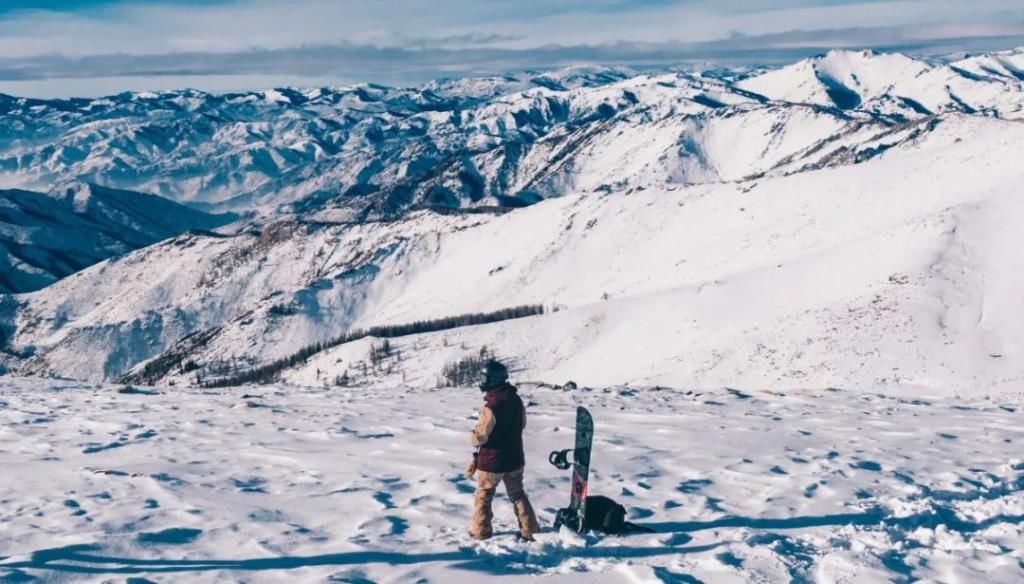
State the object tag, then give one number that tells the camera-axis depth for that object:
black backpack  11.74
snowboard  11.69
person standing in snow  11.47
